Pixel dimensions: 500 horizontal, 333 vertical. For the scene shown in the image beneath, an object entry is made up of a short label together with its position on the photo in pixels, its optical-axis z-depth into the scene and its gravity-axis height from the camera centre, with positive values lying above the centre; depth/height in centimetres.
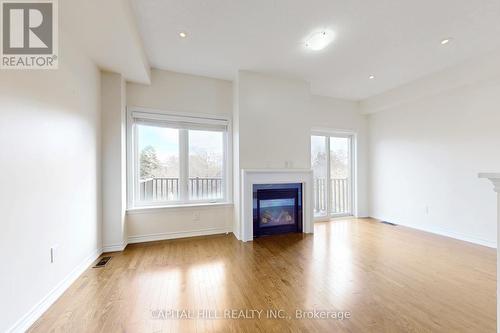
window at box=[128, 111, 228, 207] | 325 +15
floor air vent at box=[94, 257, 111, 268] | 241 -117
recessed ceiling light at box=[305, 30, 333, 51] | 238 +158
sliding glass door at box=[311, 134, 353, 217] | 457 -19
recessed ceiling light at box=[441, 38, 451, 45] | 249 +157
